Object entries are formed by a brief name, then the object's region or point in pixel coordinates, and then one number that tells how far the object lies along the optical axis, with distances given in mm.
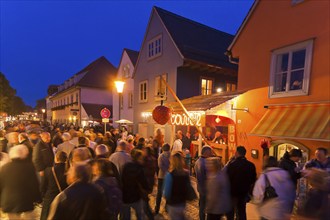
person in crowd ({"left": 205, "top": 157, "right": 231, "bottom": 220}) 3764
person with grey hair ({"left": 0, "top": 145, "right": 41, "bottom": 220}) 3930
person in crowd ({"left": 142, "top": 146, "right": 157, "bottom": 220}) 4694
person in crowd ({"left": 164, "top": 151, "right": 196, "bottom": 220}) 3834
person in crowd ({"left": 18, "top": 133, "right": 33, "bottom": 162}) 6184
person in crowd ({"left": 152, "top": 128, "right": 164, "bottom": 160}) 7340
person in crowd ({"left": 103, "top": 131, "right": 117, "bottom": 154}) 7341
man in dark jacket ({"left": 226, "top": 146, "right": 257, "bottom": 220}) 4562
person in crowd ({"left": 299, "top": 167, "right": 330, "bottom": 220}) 2736
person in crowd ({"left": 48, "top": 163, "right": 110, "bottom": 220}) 2639
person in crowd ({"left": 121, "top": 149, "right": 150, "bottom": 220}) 4160
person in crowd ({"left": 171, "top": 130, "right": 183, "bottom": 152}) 8383
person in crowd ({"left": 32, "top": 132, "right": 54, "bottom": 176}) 5500
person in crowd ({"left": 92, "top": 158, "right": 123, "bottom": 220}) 3504
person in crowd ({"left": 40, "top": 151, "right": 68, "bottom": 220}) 4207
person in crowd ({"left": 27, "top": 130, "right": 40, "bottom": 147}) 7234
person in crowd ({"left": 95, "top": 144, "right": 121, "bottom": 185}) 3939
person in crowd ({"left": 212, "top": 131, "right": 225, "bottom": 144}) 10660
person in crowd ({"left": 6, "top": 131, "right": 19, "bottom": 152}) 6543
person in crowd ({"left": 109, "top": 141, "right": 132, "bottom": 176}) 4523
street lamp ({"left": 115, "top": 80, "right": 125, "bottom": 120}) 10352
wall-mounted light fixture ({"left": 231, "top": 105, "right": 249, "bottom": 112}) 8473
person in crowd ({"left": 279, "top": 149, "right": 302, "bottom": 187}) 4543
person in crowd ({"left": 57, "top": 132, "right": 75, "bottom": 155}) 6174
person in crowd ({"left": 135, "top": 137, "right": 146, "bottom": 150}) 6167
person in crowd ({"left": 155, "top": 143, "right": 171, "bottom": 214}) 5438
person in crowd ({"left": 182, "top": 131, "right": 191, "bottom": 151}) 10170
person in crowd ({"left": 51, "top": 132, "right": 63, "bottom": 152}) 7913
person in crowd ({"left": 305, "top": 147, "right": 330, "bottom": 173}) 5176
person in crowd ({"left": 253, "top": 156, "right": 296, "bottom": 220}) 3521
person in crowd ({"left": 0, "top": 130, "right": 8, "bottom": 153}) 7438
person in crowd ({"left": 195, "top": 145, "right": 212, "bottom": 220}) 4495
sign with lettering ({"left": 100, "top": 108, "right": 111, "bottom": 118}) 10412
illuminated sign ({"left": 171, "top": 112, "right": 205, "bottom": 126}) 8344
